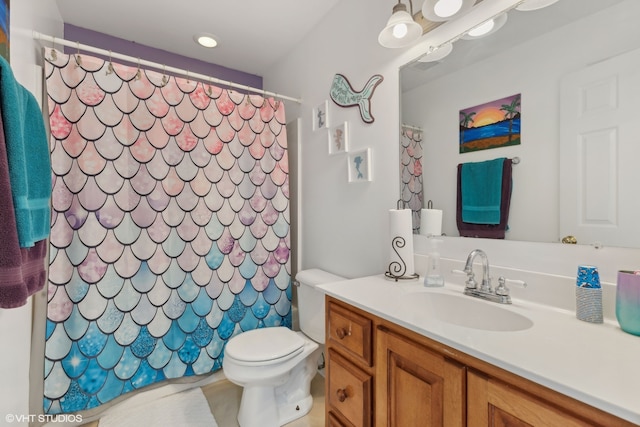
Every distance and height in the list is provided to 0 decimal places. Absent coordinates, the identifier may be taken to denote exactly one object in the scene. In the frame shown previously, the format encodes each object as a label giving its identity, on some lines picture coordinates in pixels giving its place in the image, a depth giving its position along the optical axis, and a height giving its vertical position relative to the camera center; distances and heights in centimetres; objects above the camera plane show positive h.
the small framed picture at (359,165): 163 +28
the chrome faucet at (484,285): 100 -26
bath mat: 158 -113
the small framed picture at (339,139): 178 +47
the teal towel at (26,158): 82 +18
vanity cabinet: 59 -45
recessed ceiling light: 215 +133
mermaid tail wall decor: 161 +71
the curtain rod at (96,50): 142 +87
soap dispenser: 121 -26
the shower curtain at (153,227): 150 -7
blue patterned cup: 83 -19
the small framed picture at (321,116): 193 +67
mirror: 87 +44
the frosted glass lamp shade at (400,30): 121 +80
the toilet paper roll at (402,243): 133 -14
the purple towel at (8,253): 77 -10
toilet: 144 -78
